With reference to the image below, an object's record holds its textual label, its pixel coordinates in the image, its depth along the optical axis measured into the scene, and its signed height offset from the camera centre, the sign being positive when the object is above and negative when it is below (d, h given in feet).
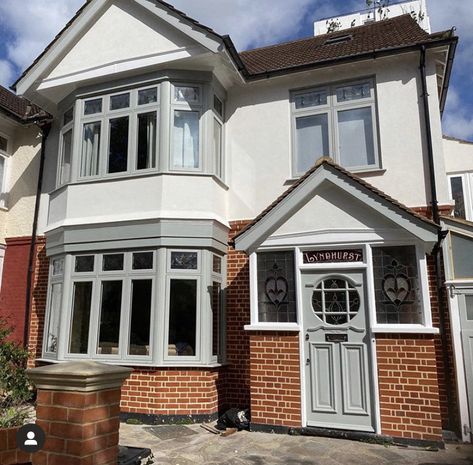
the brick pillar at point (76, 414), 8.89 -1.61
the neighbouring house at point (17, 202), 34.42 +10.16
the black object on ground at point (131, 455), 12.04 -3.35
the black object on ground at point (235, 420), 23.47 -4.49
